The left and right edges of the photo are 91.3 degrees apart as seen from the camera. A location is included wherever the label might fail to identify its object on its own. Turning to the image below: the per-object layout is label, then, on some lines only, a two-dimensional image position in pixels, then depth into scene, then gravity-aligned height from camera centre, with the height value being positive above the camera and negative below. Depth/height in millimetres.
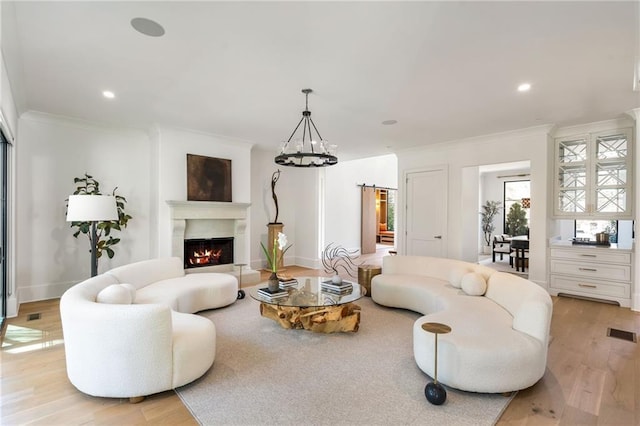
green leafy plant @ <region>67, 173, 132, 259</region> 4859 -240
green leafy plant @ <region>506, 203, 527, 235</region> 9180 -282
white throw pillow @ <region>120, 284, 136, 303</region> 2975 -792
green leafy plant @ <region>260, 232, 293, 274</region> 3685 -589
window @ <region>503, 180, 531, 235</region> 9211 +143
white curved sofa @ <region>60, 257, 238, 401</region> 2248 -1037
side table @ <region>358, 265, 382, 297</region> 5133 -1047
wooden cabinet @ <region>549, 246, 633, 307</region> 4758 -968
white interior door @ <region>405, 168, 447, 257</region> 6473 -25
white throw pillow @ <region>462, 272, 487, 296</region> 3678 -871
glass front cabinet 4922 +609
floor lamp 3391 +11
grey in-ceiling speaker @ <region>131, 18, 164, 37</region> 2426 +1461
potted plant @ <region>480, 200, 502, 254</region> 9773 -244
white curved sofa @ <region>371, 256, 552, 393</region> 2318 -1007
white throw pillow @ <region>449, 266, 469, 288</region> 3992 -834
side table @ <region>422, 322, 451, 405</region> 2211 -1299
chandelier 3542 +644
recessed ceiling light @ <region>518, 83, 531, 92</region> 3564 +1445
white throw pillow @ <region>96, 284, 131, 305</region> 2678 -753
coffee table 3422 -1164
